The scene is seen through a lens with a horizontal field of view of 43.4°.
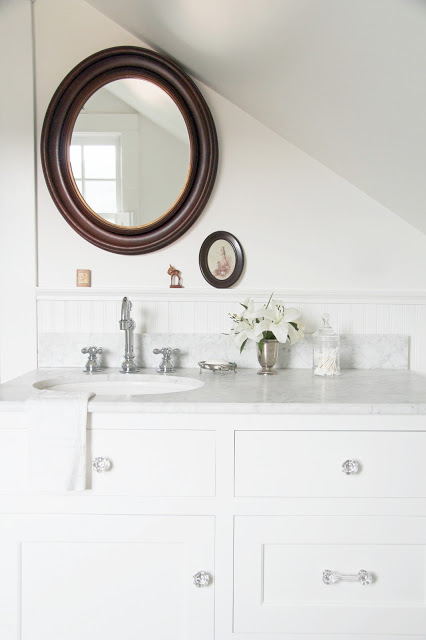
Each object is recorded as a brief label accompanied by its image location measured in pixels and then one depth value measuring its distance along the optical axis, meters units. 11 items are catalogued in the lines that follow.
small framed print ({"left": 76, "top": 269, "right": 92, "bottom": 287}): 1.89
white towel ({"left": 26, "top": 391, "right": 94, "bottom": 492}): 1.29
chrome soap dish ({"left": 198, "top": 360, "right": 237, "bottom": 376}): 1.77
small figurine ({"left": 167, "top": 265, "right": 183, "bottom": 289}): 1.90
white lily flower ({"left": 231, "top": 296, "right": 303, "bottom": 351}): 1.72
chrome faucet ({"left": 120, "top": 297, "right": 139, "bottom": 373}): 1.80
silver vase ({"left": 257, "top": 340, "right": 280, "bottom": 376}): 1.77
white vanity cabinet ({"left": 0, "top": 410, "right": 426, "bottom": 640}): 1.30
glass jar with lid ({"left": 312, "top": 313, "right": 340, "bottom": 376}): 1.75
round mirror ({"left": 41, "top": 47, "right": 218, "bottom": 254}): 1.86
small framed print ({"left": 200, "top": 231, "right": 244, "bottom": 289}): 1.90
